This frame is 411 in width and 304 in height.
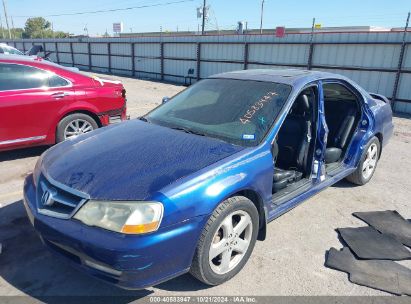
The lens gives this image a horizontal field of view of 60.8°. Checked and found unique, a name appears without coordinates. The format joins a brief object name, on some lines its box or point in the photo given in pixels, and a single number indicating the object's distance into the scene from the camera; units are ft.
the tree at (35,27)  316.60
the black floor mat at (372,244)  10.37
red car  16.47
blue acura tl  7.22
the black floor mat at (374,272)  9.07
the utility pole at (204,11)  121.05
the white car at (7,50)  50.82
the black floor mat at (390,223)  11.56
